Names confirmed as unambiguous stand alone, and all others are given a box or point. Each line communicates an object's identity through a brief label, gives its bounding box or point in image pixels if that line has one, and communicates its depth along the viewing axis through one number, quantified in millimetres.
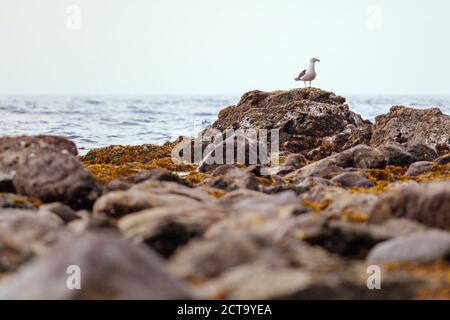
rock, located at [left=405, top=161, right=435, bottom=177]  13336
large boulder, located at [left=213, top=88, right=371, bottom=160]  18422
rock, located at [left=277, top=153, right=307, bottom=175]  14080
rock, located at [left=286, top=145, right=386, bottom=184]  12992
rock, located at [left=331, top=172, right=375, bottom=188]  11711
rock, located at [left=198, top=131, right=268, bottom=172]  15102
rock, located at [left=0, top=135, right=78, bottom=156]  10984
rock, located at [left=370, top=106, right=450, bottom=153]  17594
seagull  22000
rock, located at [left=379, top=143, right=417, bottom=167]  14672
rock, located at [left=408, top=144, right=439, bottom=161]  15648
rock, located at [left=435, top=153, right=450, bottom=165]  14137
